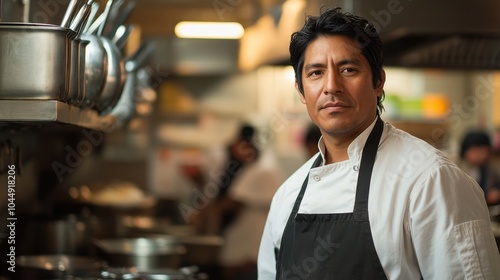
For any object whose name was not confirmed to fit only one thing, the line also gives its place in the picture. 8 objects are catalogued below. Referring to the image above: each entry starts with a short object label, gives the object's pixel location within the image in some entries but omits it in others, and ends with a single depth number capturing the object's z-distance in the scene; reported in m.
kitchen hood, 3.27
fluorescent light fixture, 6.77
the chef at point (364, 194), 1.92
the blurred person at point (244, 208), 5.43
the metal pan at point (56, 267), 2.86
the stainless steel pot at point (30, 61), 1.93
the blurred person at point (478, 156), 6.26
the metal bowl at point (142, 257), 3.47
